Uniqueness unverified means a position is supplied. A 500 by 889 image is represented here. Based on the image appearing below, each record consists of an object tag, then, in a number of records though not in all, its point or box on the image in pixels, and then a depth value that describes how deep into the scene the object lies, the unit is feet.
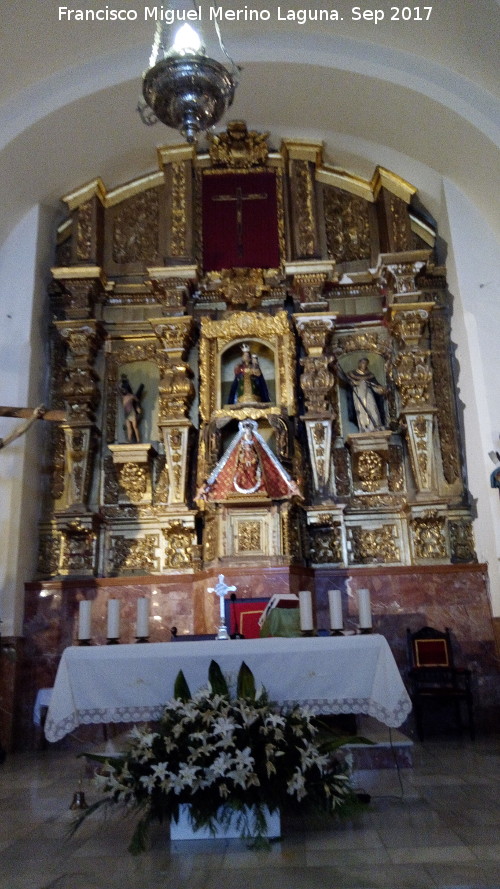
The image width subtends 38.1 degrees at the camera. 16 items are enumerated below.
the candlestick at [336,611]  15.84
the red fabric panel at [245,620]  19.89
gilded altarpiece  28.12
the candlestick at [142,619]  16.66
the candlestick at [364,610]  15.72
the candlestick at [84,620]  16.40
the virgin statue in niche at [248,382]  29.78
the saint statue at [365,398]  29.48
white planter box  11.56
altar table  13.38
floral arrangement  10.78
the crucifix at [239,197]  32.86
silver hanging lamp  15.51
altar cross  18.78
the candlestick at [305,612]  15.48
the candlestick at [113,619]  16.76
